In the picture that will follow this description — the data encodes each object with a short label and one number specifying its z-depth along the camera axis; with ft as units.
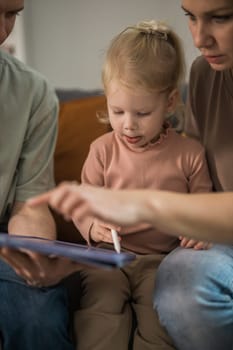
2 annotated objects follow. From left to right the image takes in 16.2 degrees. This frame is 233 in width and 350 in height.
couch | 5.38
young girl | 4.60
